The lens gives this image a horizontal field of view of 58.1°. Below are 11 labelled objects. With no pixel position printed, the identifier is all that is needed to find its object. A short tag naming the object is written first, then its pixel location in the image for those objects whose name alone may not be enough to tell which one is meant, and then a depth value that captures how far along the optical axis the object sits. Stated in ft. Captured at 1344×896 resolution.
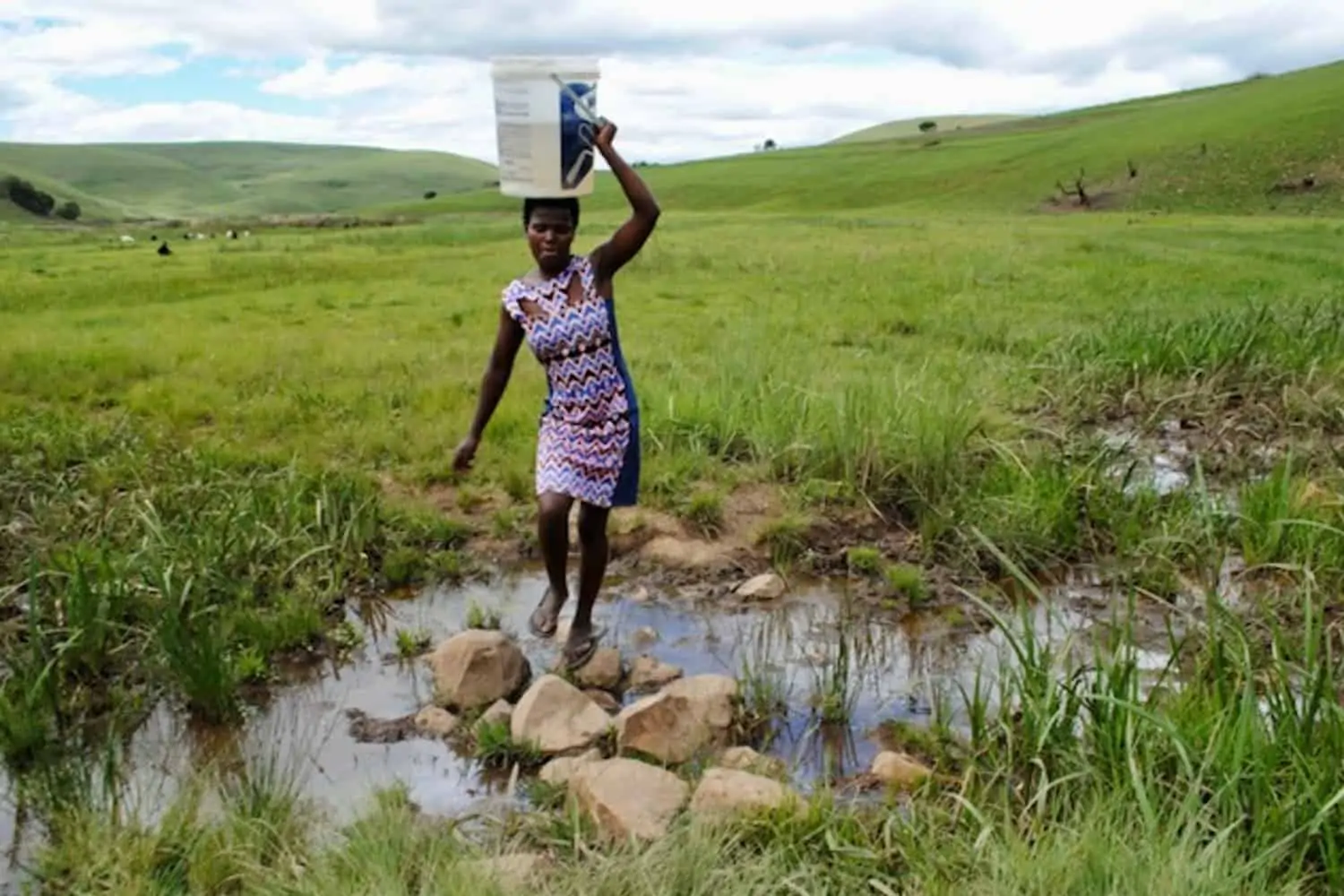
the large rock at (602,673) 15.79
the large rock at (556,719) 13.67
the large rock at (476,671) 15.06
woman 15.43
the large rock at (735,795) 11.37
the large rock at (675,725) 13.46
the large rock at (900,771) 12.50
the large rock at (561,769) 12.72
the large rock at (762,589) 18.79
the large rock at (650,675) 15.87
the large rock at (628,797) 11.22
